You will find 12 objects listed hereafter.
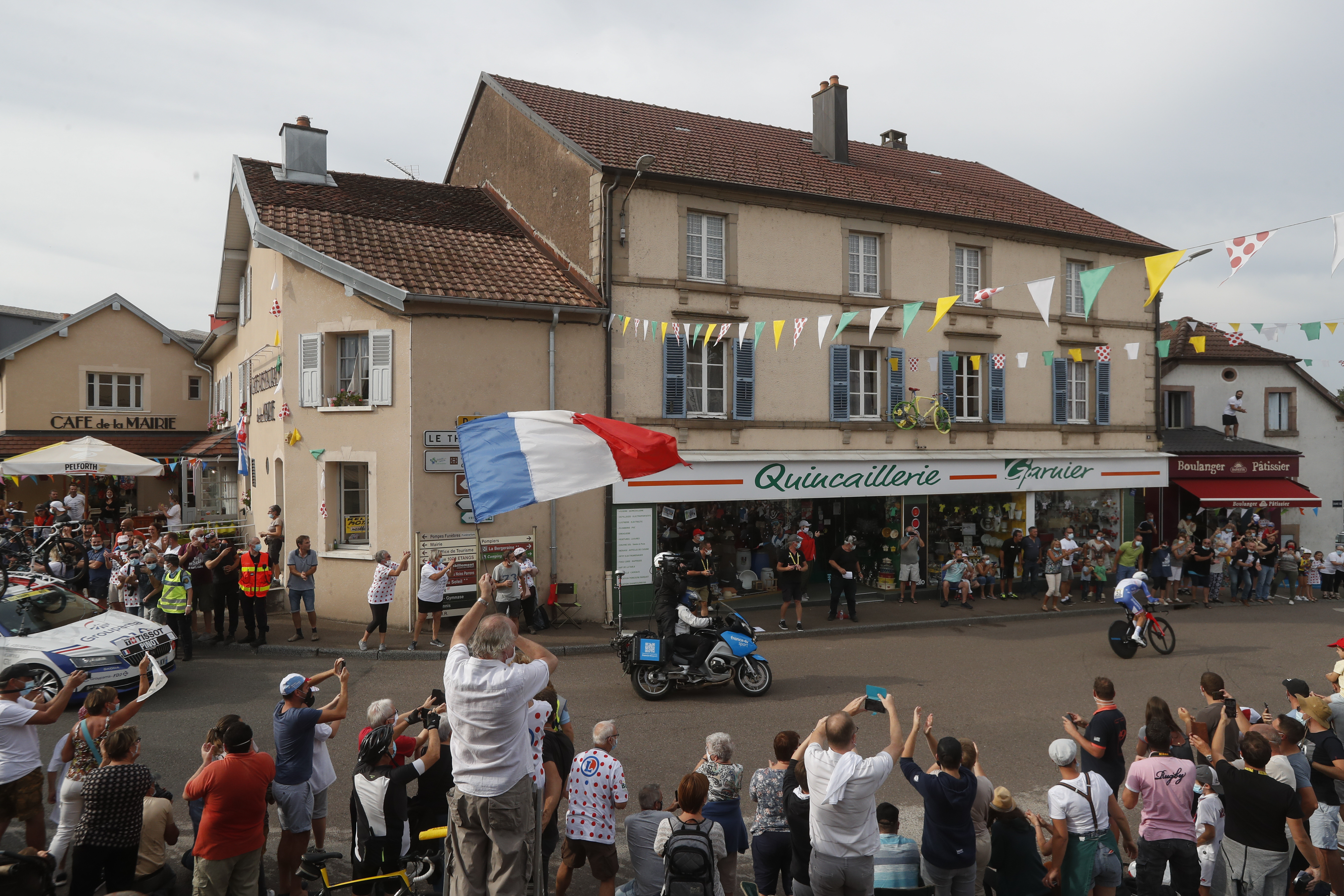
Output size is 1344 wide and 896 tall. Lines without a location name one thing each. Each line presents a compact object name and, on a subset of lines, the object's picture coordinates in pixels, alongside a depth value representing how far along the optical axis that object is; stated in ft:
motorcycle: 33.96
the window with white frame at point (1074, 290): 68.64
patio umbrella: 56.08
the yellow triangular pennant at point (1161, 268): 31.45
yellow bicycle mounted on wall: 60.49
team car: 30.50
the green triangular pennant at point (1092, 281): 34.91
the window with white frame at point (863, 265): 59.93
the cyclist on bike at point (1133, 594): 43.73
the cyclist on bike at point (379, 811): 16.40
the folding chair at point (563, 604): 49.16
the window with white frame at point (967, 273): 63.72
